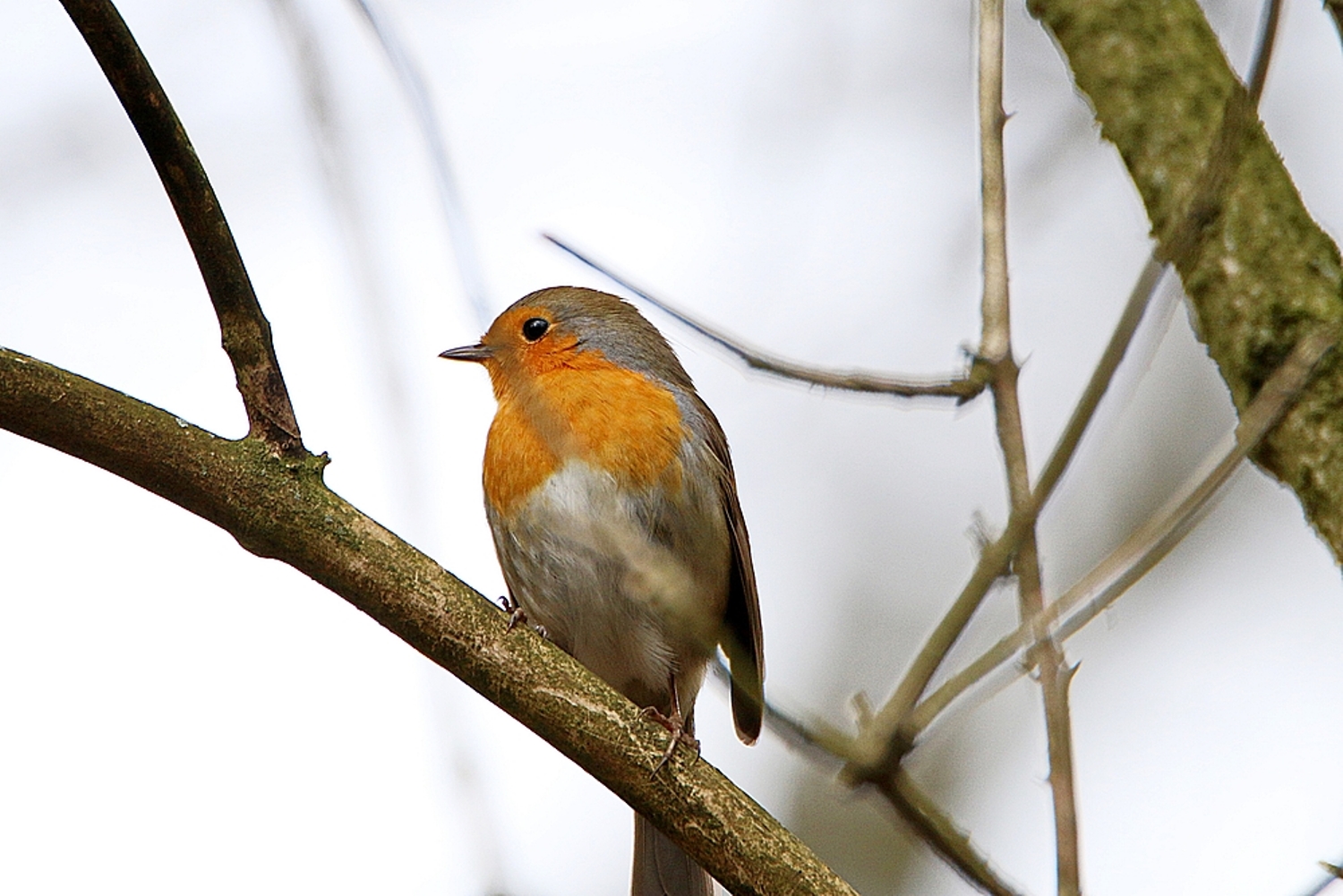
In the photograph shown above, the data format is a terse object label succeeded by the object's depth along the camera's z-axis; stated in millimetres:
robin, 7969
